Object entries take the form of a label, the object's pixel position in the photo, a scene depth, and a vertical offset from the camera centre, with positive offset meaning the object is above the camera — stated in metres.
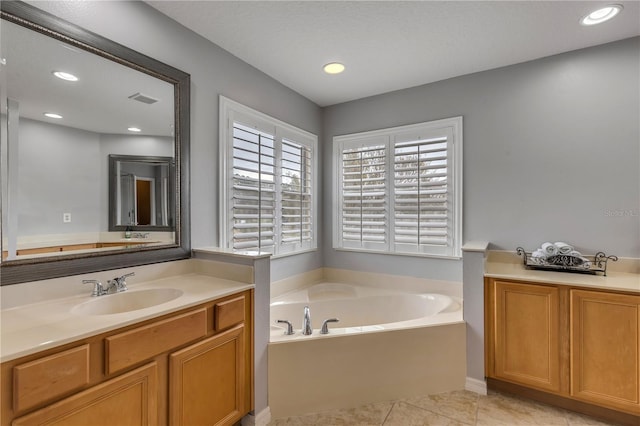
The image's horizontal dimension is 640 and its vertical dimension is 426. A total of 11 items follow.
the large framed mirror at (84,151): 1.38 +0.35
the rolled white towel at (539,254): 2.26 -0.31
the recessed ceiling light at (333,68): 2.53 +1.26
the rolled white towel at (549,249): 2.22 -0.27
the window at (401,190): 2.81 +0.24
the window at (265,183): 2.38 +0.29
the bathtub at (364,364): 1.94 -1.02
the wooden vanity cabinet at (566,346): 1.80 -0.86
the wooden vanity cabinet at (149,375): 1.00 -0.65
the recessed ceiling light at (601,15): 1.87 +1.27
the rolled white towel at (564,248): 2.18 -0.26
